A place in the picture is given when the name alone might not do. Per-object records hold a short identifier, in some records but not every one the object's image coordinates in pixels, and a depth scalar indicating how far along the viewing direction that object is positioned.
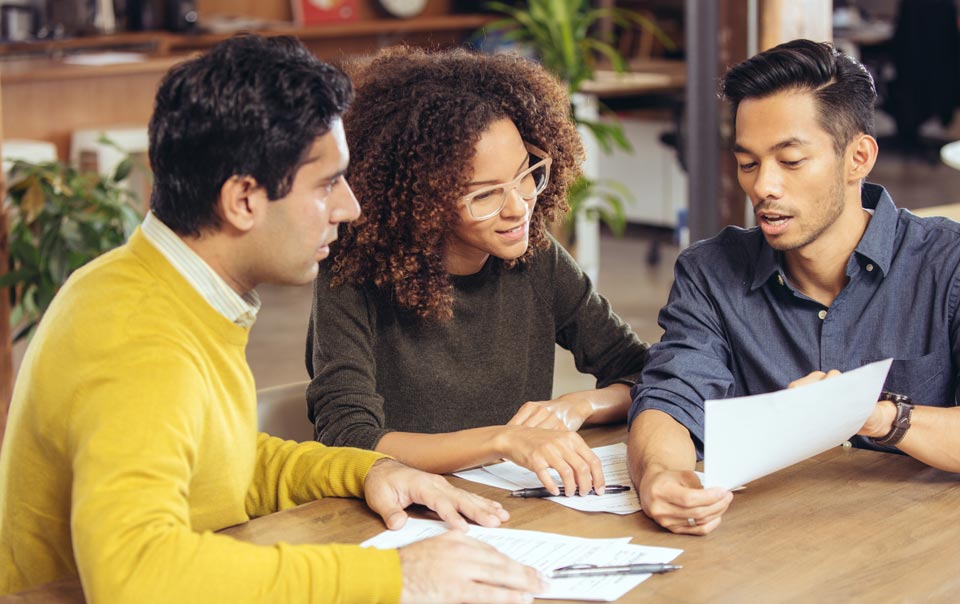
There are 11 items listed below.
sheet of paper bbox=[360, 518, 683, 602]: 2.17
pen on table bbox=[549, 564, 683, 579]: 2.20
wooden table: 2.18
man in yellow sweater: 2.04
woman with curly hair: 2.69
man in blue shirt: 2.62
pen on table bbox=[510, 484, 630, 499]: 2.44
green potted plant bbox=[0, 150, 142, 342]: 3.95
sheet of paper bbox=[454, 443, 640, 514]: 2.42
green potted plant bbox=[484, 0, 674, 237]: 6.21
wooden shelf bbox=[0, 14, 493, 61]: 8.33
